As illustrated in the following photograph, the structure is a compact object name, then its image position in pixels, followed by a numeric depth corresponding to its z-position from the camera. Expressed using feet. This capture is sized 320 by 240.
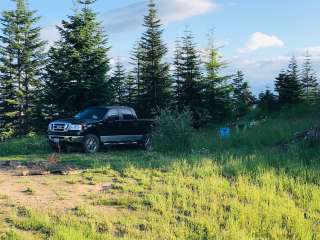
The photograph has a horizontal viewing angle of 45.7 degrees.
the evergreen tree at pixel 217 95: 84.39
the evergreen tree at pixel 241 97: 91.57
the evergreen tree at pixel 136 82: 83.95
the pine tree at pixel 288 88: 82.28
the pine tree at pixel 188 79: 83.44
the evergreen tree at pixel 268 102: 81.05
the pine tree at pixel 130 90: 87.29
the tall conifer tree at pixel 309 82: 92.14
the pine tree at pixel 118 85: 74.14
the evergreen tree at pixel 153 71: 81.85
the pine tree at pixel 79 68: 72.49
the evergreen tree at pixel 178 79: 83.88
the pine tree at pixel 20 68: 90.70
